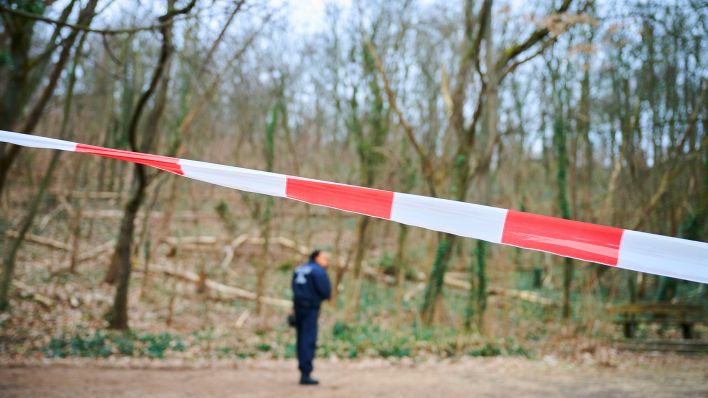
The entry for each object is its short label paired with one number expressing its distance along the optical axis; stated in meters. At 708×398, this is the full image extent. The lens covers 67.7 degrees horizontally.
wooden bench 11.43
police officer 6.83
